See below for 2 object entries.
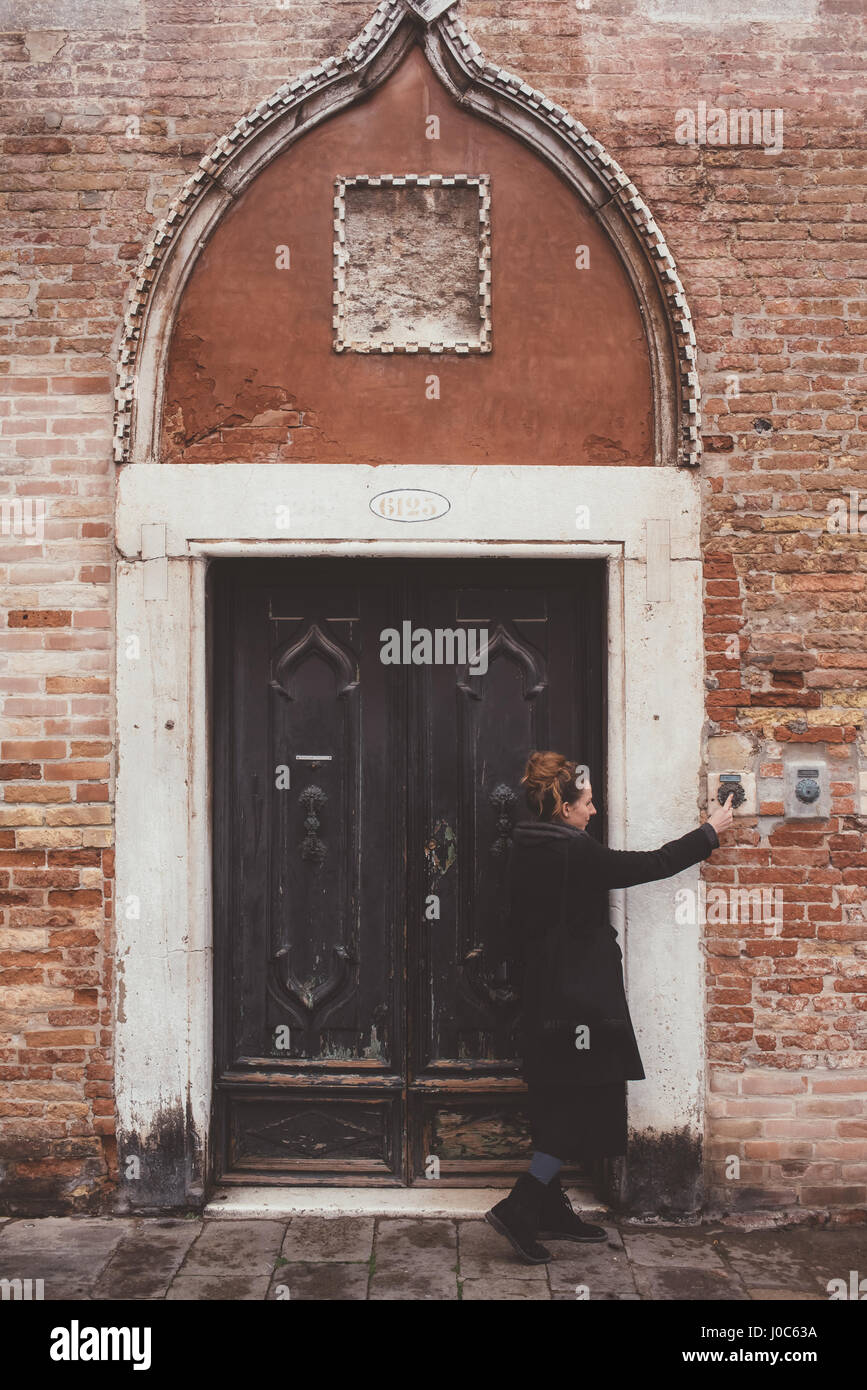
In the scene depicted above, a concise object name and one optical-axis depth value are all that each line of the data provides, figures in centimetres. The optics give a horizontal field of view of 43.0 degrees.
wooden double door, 435
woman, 379
